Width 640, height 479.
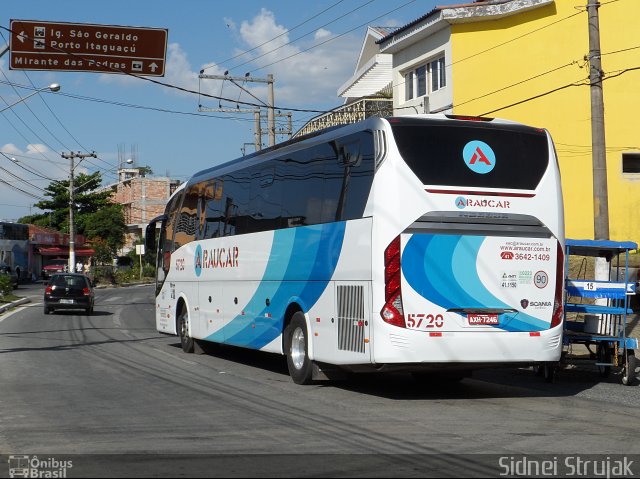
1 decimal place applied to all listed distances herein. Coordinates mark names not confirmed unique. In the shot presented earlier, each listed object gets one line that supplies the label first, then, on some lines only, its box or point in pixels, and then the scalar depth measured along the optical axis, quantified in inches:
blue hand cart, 579.5
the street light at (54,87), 1235.5
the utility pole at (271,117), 1583.4
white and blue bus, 482.0
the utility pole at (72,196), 2383.1
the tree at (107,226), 3503.9
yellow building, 1284.4
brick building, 4190.5
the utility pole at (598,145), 711.1
